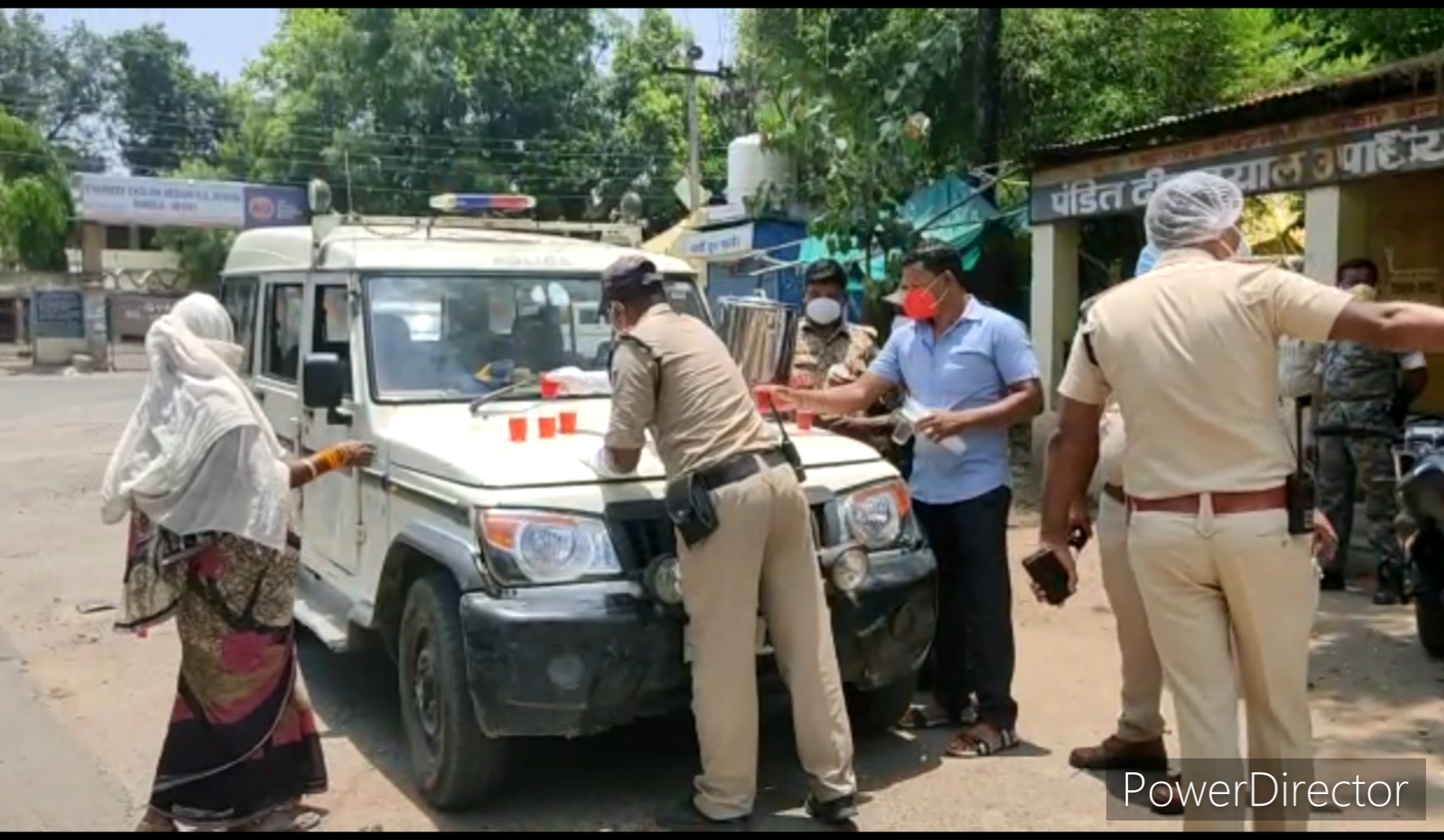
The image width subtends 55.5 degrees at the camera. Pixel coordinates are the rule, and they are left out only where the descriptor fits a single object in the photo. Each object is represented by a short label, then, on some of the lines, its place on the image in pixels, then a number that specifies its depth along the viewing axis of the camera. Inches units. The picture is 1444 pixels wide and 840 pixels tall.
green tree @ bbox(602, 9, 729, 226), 1392.7
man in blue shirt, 192.4
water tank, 673.6
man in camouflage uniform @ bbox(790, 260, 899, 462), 233.9
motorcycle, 223.6
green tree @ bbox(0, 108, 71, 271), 1553.9
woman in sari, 161.3
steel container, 224.4
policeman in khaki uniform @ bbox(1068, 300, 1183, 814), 173.5
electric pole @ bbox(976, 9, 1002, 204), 512.7
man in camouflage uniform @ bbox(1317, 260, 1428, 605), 286.4
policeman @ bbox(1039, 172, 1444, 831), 131.0
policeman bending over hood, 159.6
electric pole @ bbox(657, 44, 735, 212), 825.5
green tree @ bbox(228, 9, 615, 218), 1347.2
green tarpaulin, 503.5
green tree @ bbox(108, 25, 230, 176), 2107.5
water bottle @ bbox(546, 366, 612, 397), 209.0
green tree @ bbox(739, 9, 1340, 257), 534.3
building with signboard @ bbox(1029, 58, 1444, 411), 331.0
